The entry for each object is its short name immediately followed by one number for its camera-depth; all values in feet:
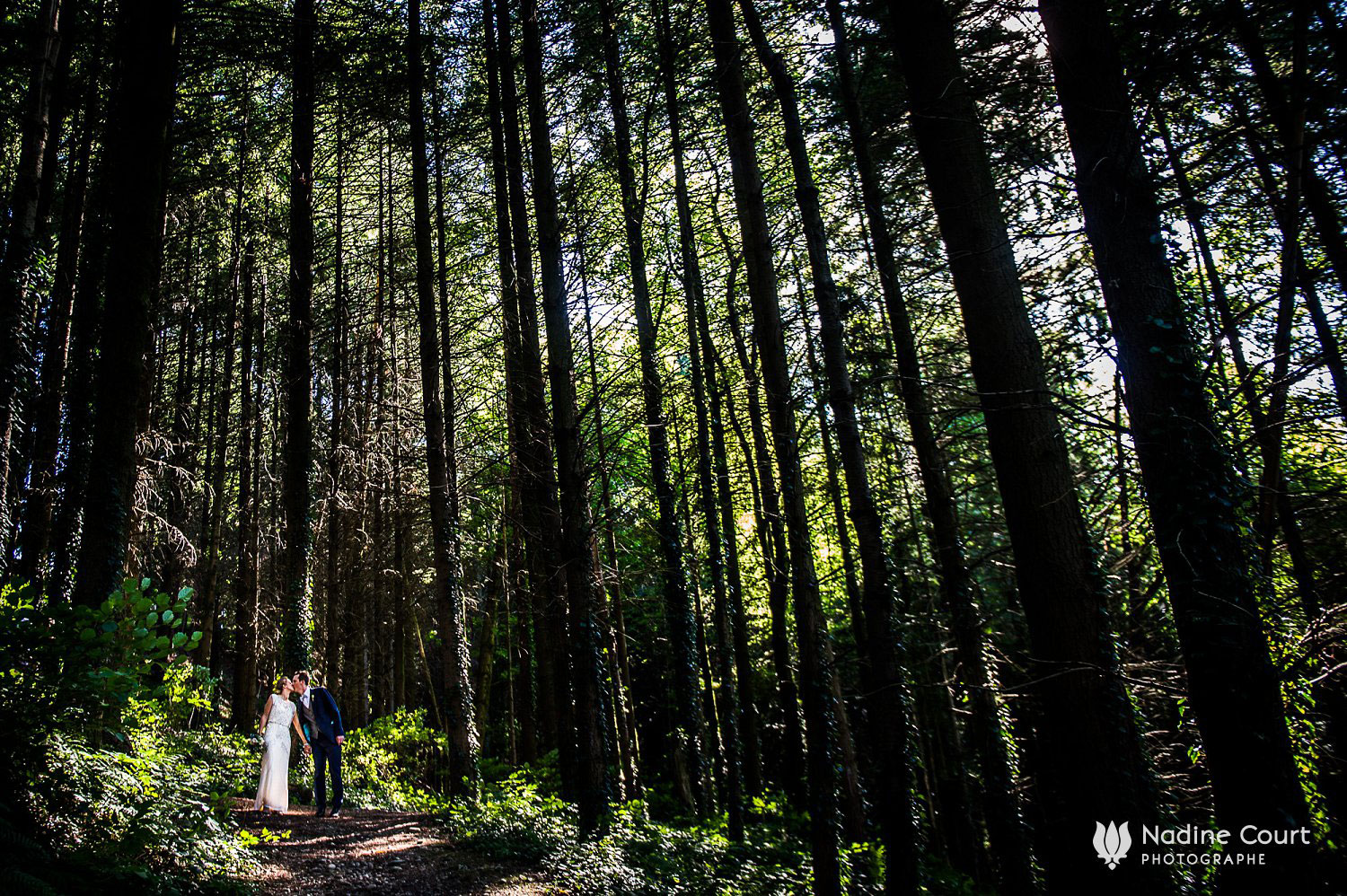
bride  28.09
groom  29.89
